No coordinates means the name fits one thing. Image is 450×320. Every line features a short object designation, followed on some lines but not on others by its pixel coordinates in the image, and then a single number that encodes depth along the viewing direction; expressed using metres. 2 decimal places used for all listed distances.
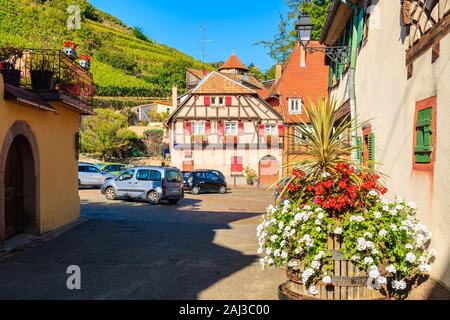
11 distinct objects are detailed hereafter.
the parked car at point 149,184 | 24.09
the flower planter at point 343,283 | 5.94
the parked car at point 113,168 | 37.64
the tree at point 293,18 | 35.53
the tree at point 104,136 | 47.25
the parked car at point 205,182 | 33.94
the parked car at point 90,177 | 33.06
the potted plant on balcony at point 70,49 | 14.51
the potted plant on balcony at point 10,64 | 11.88
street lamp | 13.58
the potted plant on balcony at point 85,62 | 15.28
